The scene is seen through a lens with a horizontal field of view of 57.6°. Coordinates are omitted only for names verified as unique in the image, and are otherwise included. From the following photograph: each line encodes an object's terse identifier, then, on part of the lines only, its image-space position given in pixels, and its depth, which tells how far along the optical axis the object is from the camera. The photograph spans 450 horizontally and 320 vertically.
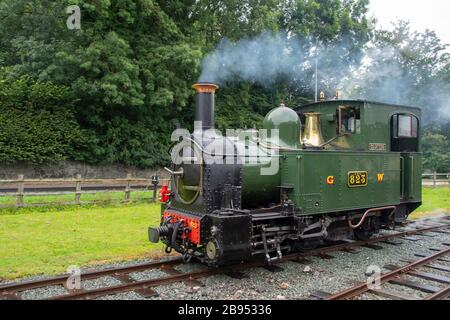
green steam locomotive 6.16
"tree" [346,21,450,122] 23.27
